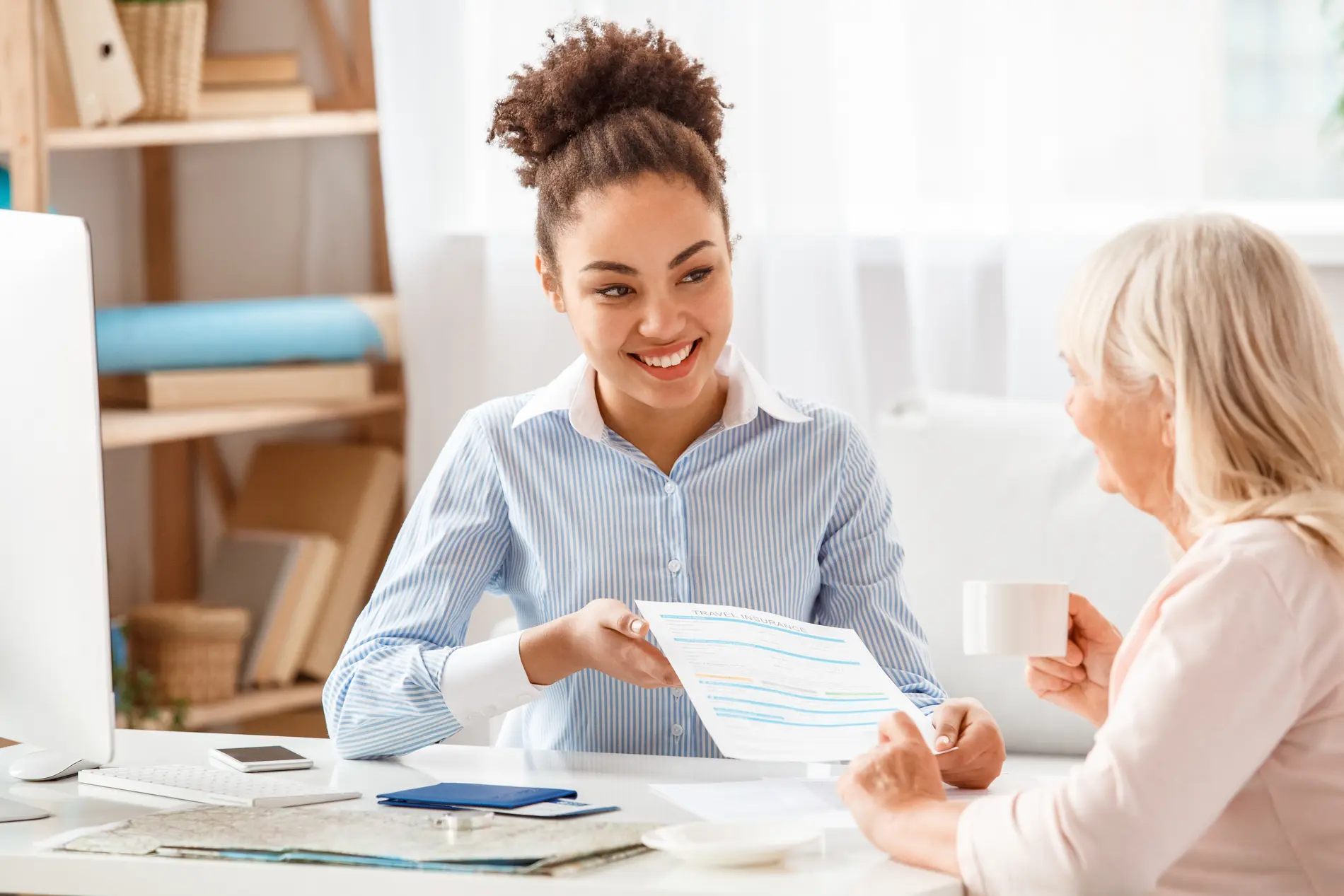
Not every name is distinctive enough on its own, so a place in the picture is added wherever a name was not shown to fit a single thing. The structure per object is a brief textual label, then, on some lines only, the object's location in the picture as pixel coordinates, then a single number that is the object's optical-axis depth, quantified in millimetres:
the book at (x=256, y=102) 6056
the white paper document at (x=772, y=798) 3689
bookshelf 5230
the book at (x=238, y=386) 5873
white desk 3459
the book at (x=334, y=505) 6244
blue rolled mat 5785
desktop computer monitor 3589
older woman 3410
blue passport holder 3698
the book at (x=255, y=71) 6156
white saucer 3484
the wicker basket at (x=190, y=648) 5889
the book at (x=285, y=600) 6085
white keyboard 3735
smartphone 3893
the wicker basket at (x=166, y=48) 5827
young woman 4101
